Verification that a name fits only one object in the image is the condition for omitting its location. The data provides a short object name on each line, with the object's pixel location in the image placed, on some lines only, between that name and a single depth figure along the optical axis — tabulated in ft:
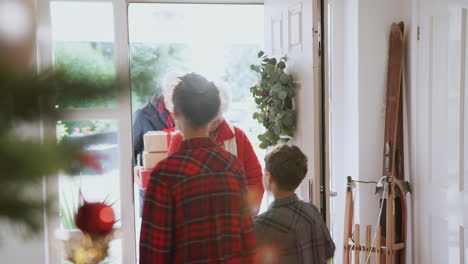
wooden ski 8.57
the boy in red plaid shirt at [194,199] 4.34
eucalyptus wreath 7.64
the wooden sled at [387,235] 8.01
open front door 6.69
